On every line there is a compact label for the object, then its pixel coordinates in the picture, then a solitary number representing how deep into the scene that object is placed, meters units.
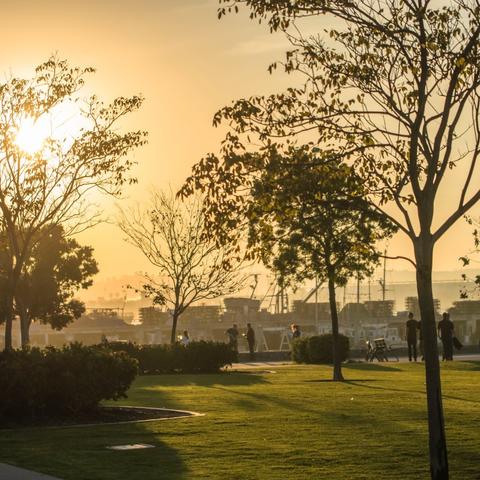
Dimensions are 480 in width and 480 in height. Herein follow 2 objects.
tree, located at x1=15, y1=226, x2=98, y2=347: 68.12
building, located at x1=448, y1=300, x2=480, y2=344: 159.25
